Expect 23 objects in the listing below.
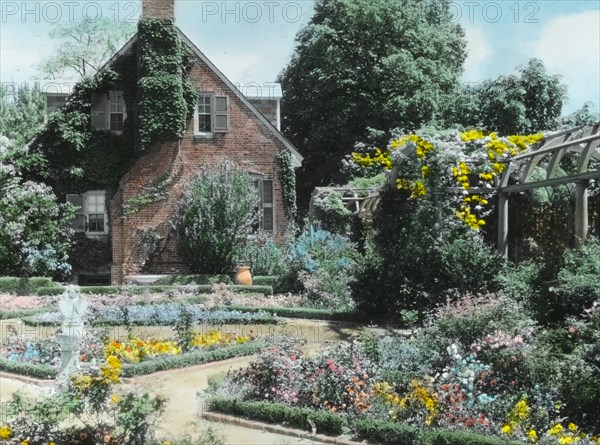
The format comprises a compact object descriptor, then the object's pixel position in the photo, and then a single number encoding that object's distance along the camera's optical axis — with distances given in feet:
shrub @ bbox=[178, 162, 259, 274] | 81.35
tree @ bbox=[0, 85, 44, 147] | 138.41
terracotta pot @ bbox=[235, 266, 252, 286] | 76.64
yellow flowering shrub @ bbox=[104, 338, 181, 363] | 39.27
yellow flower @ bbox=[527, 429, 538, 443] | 25.29
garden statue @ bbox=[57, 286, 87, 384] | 33.19
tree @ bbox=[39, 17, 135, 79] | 145.07
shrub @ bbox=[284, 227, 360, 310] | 63.21
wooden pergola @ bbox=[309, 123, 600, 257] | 47.11
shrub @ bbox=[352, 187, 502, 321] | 50.39
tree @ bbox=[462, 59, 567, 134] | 94.94
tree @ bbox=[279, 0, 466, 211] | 107.96
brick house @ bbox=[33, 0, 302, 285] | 84.17
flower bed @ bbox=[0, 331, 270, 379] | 37.96
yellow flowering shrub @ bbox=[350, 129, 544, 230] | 51.39
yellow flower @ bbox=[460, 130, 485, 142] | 51.57
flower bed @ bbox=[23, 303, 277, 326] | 53.01
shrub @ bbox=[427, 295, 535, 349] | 32.78
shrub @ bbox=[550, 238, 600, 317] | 37.29
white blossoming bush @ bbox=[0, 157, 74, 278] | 77.36
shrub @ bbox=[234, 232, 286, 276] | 80.79
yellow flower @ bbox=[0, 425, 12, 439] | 23.43
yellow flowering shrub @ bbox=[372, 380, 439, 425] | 27.66
